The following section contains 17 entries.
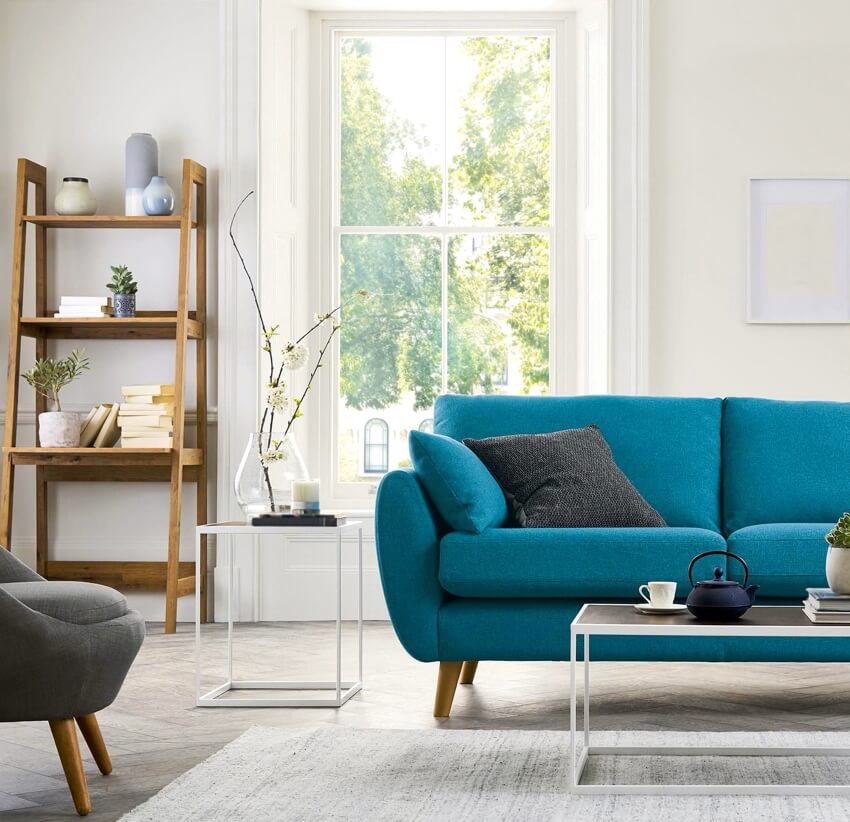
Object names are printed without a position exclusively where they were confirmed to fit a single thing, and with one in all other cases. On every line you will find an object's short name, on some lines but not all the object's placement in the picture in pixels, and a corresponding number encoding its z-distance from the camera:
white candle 3.56
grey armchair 2.28
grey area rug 2.31
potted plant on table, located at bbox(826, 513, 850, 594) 2.48
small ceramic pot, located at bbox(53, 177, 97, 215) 5.25
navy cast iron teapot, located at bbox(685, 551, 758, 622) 2.43
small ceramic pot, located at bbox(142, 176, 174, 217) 5.20
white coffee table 2.33
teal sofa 3.22
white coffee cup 2.56
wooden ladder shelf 5.04
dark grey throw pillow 3.51
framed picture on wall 5.27
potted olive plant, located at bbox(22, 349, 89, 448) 5.07
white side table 3.45
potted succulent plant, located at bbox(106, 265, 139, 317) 5.20
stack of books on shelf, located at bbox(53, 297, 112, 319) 5.18
